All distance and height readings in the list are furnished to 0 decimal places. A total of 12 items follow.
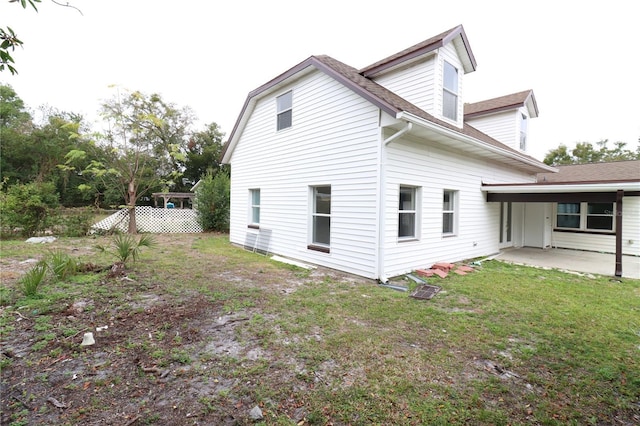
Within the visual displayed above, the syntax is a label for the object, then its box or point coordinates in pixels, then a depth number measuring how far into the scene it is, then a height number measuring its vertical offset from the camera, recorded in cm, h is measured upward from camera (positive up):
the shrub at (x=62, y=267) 543 -121
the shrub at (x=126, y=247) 650 -94
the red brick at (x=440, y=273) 641 -144
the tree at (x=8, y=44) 173 +102
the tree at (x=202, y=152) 2964 +586
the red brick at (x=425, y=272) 638 -143
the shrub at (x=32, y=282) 449 -123
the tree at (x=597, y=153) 3125 +657
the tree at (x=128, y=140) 1352 +334
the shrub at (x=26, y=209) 1024 -16
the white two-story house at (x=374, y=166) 607 +113
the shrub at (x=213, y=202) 1498 +28
